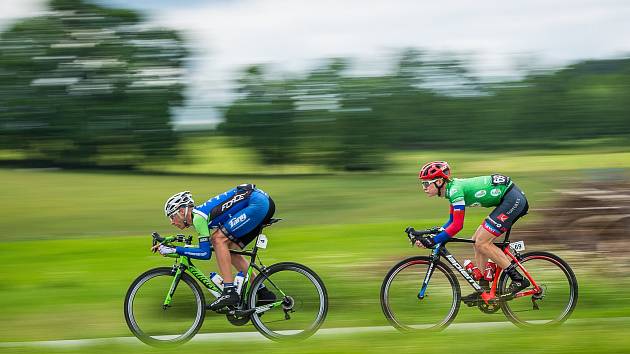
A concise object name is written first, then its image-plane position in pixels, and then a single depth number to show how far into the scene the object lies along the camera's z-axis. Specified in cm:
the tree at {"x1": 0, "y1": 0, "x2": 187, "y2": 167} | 5300
